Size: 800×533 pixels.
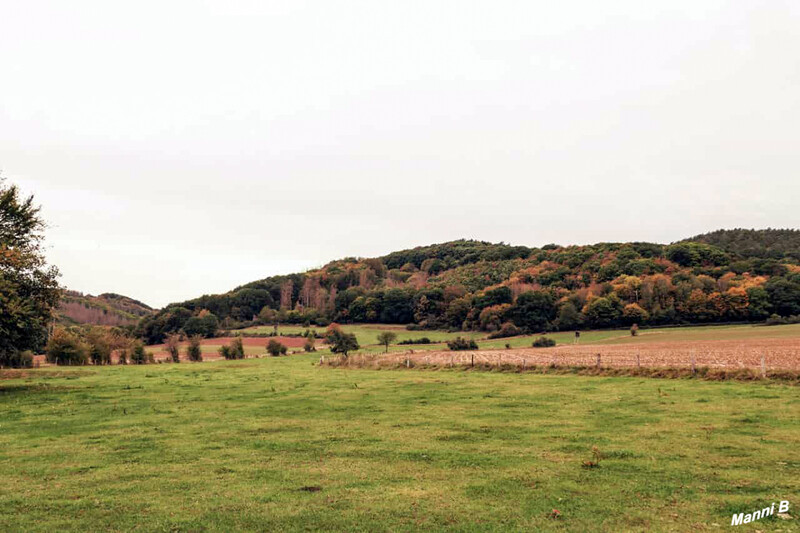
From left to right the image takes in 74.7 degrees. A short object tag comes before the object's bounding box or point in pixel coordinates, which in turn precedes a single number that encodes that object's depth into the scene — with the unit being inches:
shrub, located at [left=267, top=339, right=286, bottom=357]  3806.1
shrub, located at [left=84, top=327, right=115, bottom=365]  3120.1
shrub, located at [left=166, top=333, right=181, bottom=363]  3543.6
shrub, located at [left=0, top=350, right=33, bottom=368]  2683.3
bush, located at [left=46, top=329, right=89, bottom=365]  2901.1
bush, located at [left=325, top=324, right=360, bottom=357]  3577.5
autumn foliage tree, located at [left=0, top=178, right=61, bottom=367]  1354.6
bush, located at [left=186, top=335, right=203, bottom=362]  3503.9
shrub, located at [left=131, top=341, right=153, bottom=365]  3312.0
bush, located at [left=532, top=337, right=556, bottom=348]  3921.0
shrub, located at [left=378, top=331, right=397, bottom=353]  3967.5
